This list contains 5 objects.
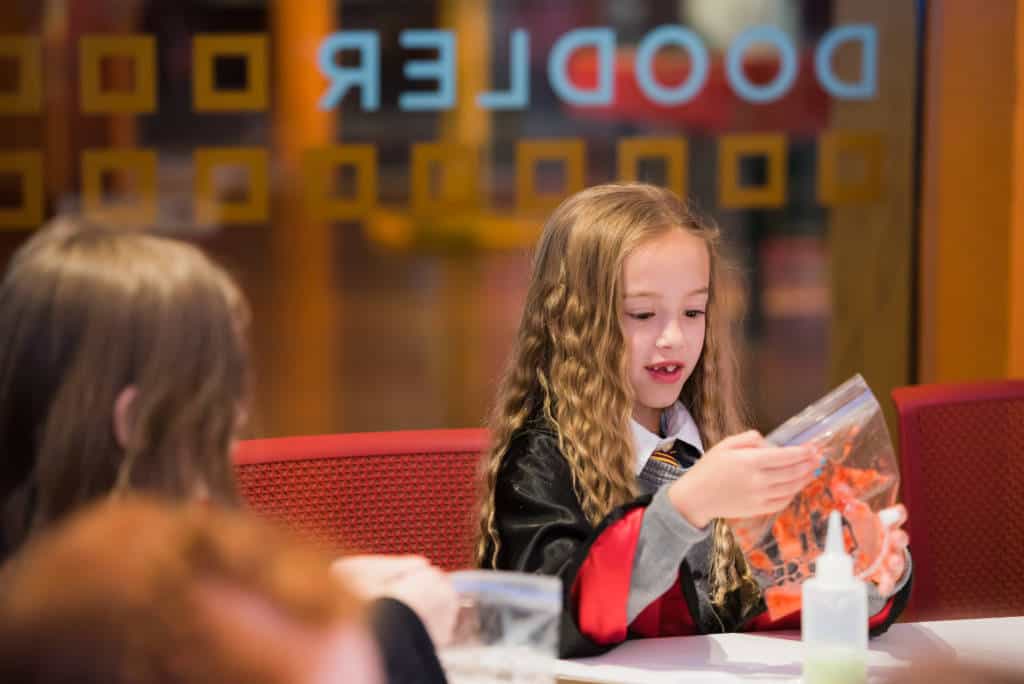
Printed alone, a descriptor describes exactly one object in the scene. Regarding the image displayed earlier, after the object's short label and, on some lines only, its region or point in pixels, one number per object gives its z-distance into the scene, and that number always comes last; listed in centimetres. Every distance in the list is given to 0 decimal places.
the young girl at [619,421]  359
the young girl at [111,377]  318
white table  355
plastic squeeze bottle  339
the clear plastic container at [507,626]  323
